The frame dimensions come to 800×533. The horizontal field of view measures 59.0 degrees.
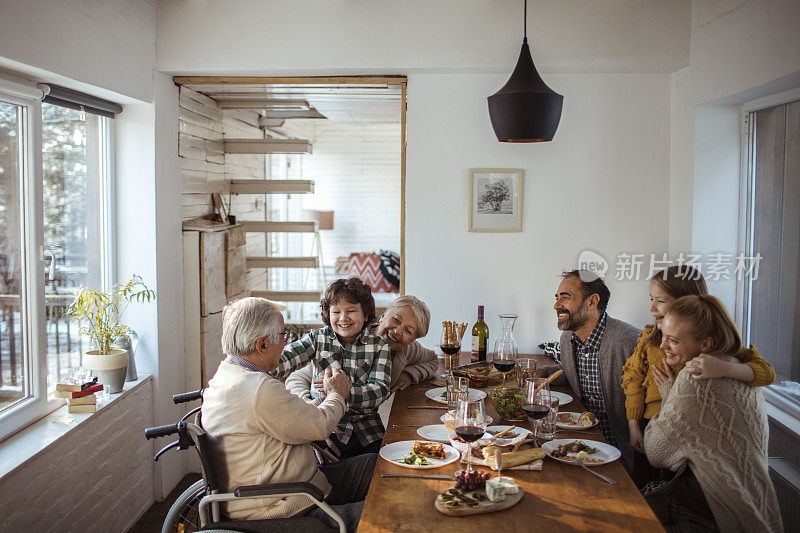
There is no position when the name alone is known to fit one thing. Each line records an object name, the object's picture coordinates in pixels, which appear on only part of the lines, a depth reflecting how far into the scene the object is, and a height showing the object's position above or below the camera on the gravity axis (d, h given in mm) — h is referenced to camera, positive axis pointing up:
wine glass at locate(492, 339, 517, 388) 3111 -538
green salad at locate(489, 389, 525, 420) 2723 -650
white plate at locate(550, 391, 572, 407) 2972 -692
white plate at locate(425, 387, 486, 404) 3011 -694
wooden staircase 5395 +60
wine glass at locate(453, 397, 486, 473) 2184 -588
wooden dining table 1839 -744
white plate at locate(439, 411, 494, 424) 2518 -657
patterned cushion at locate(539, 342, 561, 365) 3973 -649
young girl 2709 -494
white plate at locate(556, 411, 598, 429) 2606 -701
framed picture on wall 4246 +221
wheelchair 2234 -832
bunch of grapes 2004 -698
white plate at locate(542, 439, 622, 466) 2282 -710
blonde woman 2291 -662
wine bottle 3803 -563
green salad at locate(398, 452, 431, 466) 2250 -720
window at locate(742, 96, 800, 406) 3486 -4
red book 3395 -764
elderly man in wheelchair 2312 -622
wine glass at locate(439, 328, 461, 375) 3340 -519
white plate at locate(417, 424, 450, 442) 2508 -711
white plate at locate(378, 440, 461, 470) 2266 -722
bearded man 3148 -511
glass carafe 3109 -491
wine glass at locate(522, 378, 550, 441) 2367 -555
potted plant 3578 -528
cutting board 1883 -732
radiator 3047 -1110
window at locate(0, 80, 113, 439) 3129 -17
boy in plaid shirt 3018 -513
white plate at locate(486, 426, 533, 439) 2531 -703
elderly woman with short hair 3309 -453
